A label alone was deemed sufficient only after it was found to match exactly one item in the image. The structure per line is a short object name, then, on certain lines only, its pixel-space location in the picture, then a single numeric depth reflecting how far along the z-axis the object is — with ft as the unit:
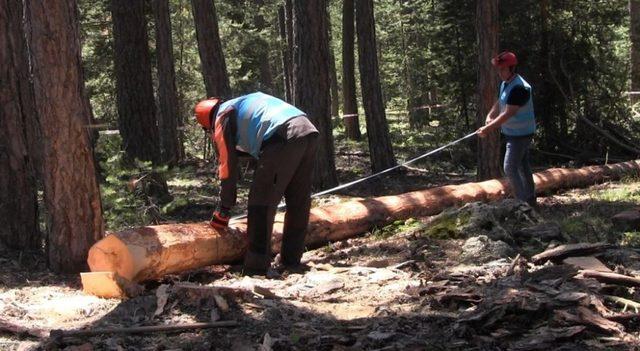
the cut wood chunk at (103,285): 16.22
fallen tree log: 17.07
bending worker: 18.35
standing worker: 24.23
